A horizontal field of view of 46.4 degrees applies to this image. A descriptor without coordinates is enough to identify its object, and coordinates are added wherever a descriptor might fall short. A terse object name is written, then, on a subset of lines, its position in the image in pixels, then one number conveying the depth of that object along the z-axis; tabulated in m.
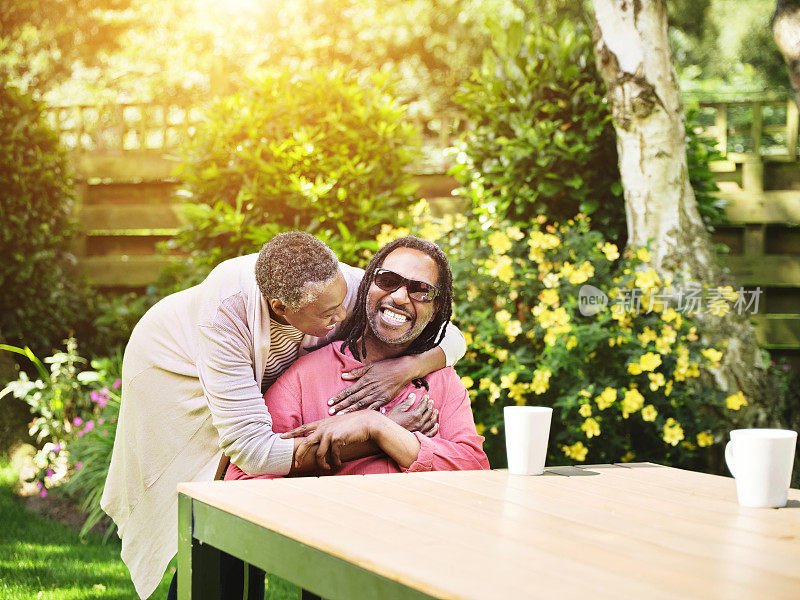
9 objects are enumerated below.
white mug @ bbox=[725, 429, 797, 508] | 1.71
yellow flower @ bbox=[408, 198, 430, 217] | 5.11
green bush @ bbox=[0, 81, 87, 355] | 6.38
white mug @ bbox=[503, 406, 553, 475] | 2.06
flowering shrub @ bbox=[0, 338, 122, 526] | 4.93
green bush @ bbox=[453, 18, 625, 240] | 5.21
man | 2.40
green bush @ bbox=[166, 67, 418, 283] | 5.41
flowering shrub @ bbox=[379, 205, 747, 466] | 4.18
